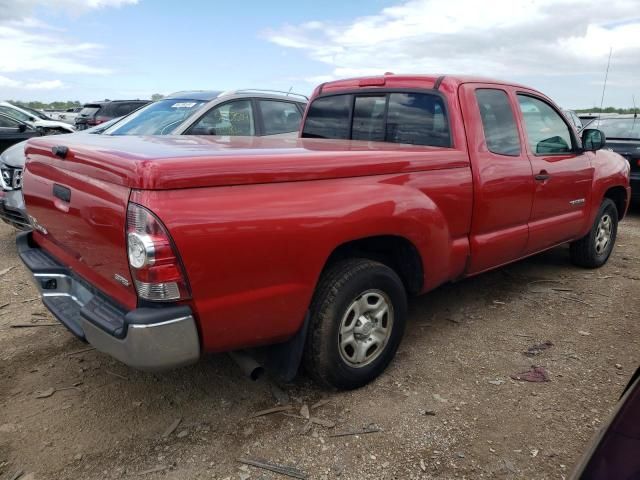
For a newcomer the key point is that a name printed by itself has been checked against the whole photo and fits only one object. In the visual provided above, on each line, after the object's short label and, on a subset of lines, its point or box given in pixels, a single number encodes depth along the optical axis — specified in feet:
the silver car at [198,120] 18.01
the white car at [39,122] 44.55
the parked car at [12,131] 28.66
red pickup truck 7.04
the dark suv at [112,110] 45.42
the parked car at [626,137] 25.94
